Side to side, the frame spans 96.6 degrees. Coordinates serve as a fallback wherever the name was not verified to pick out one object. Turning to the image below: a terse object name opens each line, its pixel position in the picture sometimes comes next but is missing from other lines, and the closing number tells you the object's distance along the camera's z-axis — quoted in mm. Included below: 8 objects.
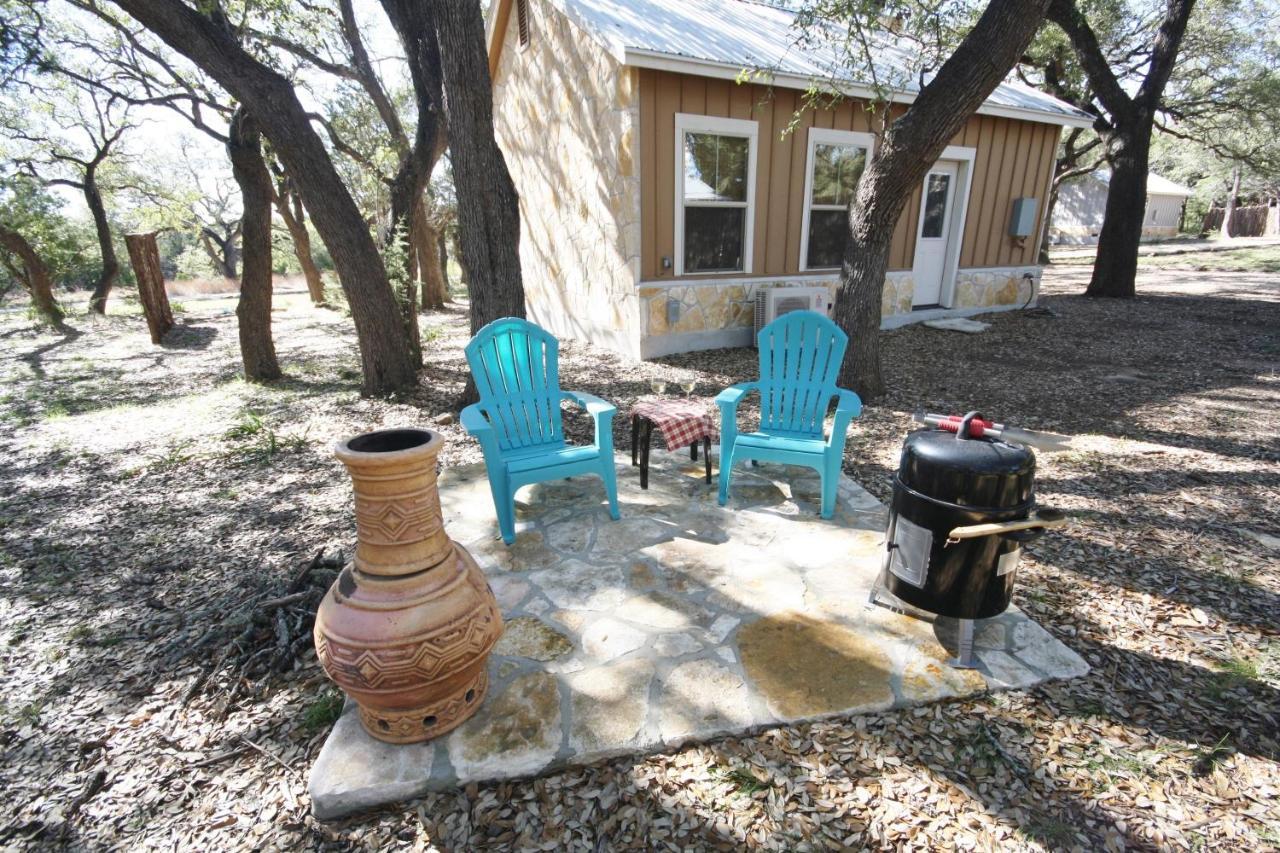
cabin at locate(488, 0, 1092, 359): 5766
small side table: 3041
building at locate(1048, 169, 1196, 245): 28469
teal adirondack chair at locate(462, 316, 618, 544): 2676
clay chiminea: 1466
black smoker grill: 1709
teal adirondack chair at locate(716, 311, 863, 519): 2869
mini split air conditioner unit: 6523
